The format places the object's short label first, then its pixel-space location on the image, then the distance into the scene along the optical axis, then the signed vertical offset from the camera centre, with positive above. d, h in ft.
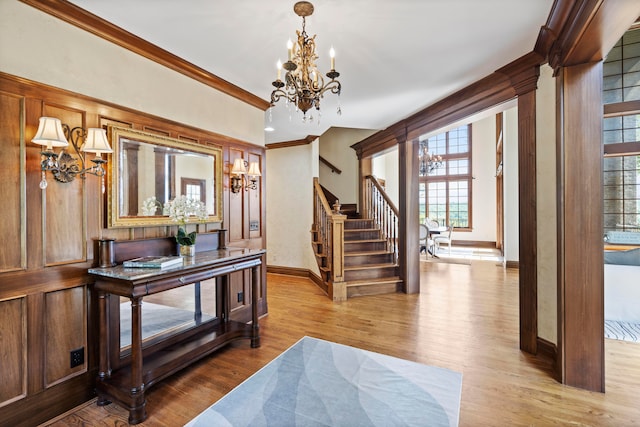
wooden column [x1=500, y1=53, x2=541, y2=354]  8.69 +0.47
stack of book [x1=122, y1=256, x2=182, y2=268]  6.83 -1.16
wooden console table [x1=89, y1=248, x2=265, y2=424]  6.25 -3.32
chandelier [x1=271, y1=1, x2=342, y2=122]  6.31 +3.03
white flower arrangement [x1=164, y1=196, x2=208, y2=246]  8.40 +0.01
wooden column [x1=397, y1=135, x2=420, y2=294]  15.19 -0.12
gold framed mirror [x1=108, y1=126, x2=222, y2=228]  7.41 +1.12
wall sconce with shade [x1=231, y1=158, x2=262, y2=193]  10.84 +1.48
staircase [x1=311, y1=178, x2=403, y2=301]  14.53 -2.32
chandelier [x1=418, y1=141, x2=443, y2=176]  27.43 +4.54
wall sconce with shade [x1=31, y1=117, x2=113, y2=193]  5.63 +1.42
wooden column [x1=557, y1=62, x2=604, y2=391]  6.87 -0.50
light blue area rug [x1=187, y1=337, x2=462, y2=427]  6.12 -4.36
